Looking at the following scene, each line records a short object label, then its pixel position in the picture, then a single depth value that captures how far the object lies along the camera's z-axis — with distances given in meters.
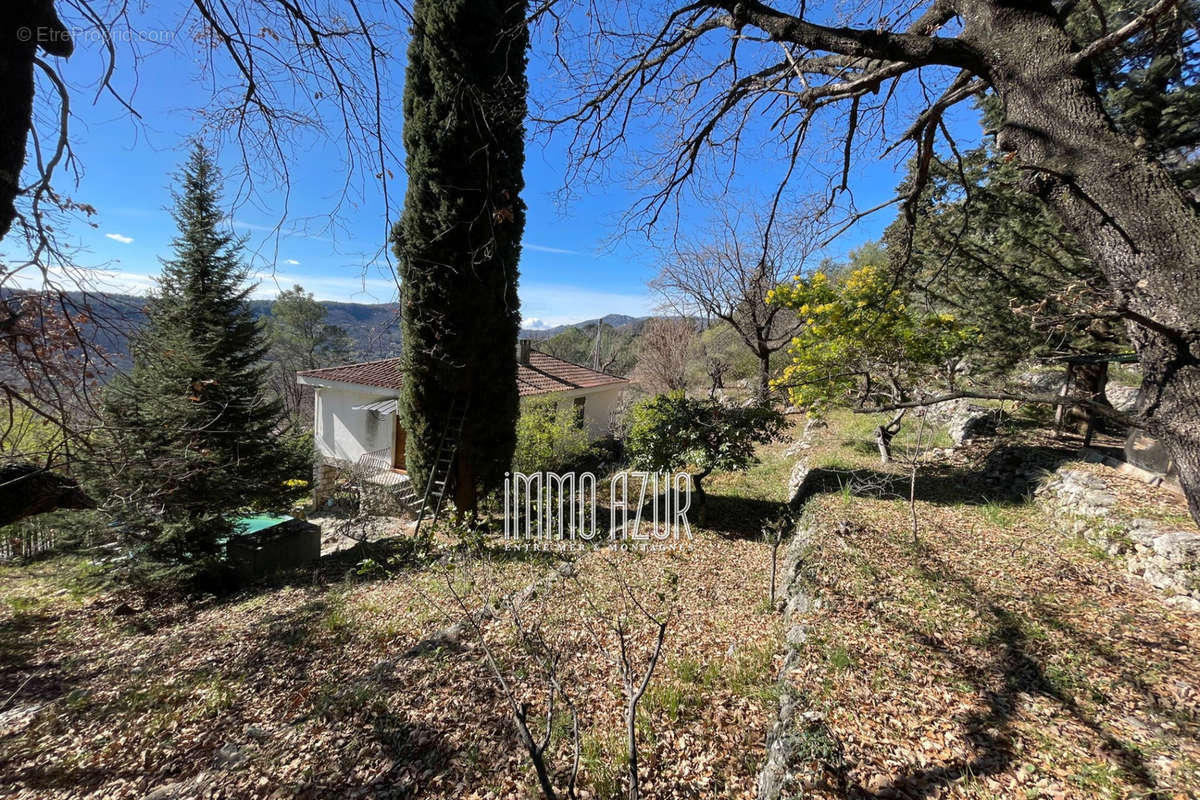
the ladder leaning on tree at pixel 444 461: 7.99
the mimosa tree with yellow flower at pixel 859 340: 6.96
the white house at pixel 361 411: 11.48
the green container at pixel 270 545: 7.21
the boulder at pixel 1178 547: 3.40
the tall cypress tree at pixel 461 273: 6.94
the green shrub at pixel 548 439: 11.14
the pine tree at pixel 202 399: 6.36
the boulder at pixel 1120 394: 7.67
